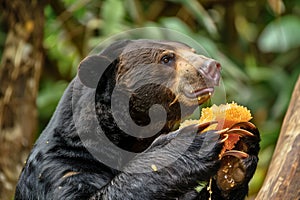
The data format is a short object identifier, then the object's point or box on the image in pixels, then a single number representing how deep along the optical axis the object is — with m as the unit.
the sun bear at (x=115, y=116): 7.13
